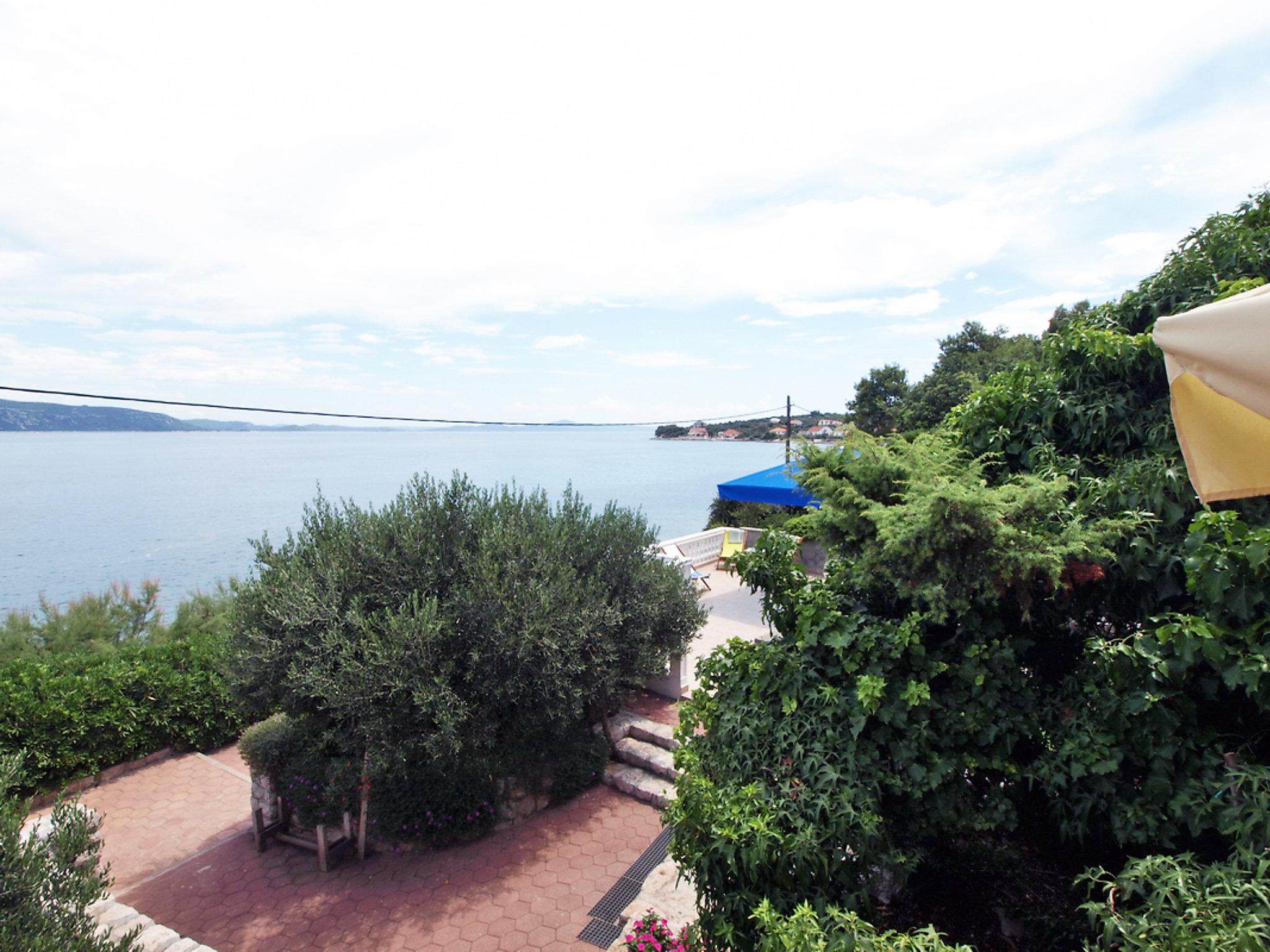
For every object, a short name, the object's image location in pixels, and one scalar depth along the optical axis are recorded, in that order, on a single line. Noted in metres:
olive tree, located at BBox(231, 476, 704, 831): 5.66
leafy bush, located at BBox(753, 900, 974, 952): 2.34
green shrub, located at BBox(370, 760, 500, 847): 6.00
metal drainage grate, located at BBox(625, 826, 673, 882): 5.57
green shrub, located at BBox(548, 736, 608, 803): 6.65
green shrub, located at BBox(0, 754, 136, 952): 3.19
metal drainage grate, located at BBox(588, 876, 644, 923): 5.10
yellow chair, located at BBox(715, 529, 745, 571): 14.71
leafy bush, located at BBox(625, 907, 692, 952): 3.93
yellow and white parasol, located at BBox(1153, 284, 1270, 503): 1.79
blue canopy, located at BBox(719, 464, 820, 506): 10.80
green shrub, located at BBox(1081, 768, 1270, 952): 2.05
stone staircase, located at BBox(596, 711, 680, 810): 6.79
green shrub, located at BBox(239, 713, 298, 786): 6.30
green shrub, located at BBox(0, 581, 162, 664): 10.13
